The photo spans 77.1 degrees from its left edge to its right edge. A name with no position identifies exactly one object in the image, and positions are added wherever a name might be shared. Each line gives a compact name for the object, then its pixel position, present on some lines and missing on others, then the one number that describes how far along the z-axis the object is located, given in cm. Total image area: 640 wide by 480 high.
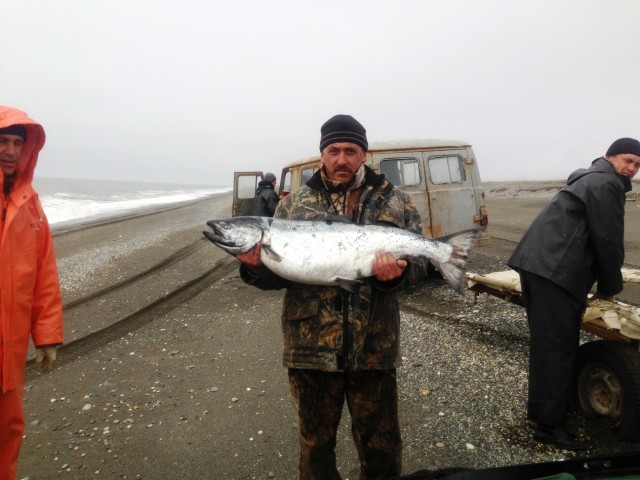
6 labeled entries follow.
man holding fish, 249
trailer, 336
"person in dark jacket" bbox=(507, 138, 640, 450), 347
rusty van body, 847
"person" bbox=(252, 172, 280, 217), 1028
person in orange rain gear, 267
